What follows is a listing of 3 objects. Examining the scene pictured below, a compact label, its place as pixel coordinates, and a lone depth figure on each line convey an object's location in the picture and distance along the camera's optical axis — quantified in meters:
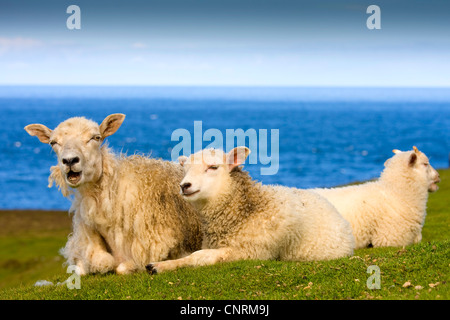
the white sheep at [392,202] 12.69
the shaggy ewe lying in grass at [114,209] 8.98
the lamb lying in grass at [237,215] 8.88
